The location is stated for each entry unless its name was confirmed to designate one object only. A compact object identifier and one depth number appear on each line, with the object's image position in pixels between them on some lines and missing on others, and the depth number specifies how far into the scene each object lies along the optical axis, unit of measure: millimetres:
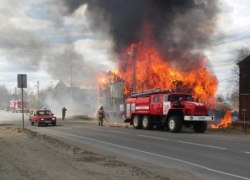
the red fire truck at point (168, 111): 25344
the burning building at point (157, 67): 36125
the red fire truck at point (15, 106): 104138
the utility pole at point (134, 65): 38125
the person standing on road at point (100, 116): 34281
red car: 35750
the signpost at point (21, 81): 26328
